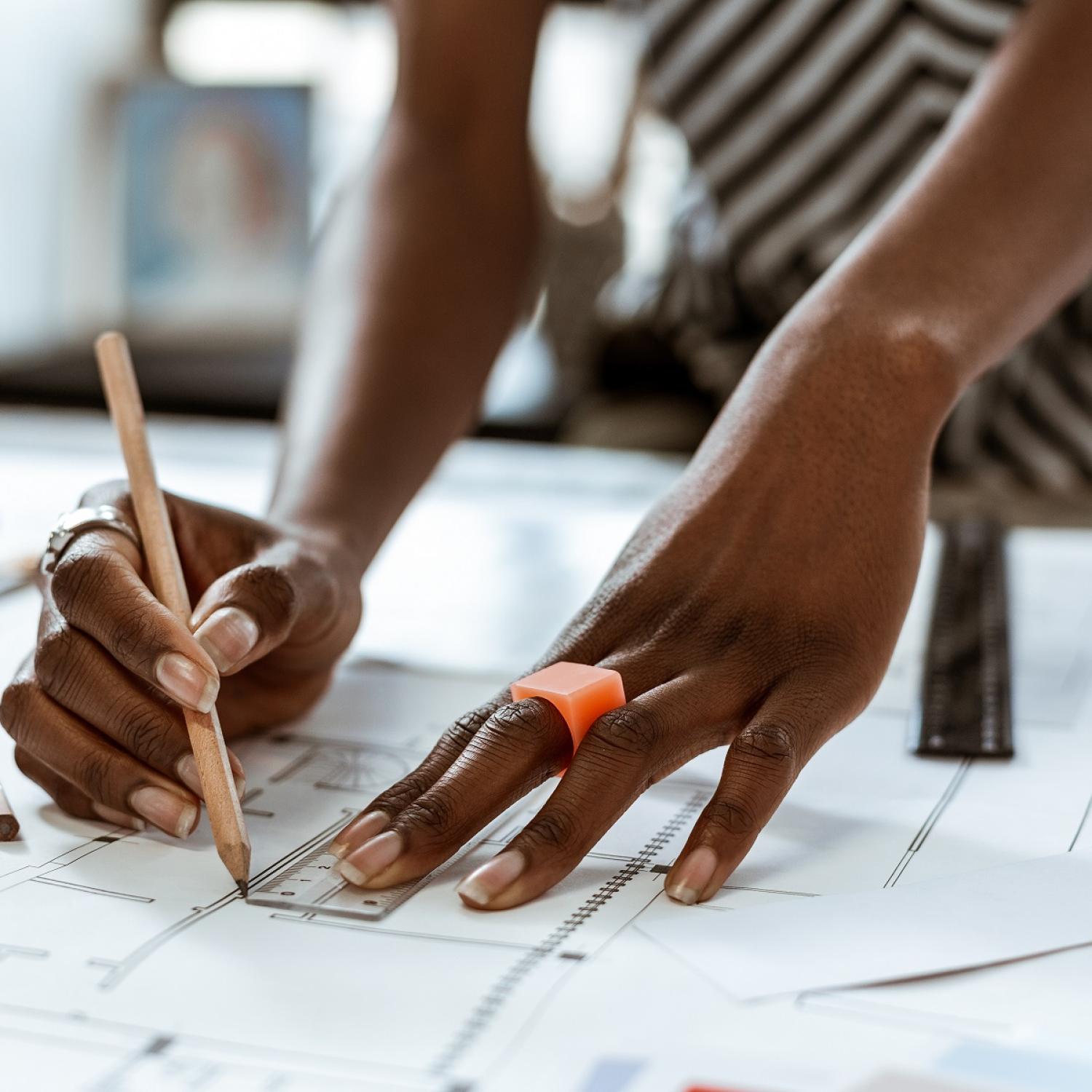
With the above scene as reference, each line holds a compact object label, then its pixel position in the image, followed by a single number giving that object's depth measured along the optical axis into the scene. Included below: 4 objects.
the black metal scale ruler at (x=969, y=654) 0.76
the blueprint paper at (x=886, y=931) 0.62
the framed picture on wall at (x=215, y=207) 2.81
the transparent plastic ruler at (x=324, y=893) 0.65
